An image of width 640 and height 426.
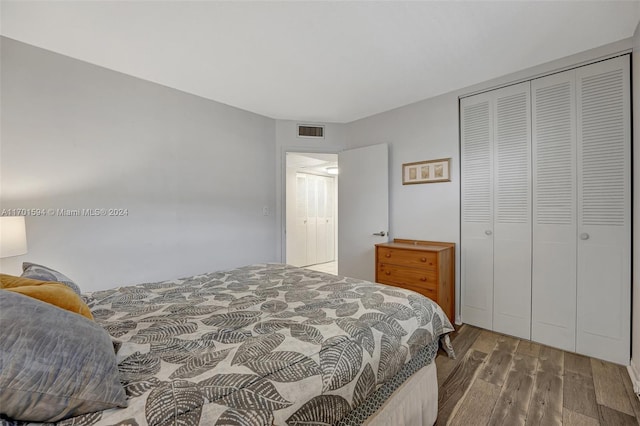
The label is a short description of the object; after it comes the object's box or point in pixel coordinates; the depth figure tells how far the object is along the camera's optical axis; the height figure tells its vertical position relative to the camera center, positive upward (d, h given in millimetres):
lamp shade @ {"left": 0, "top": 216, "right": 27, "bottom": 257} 1724 -175
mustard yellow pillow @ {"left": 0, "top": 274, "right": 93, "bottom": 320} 949 -299
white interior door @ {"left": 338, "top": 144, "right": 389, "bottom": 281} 3537 -3
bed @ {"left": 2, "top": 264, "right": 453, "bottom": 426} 803 -546
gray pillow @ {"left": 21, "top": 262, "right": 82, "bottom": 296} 1296 -315
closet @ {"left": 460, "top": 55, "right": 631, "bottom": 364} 2156 -38
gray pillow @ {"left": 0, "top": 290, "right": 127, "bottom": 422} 637 -395
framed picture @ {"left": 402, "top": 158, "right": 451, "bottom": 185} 3039 +402
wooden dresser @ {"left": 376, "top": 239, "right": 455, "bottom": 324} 2662 -636
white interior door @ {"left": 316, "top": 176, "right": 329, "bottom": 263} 6418 -386
